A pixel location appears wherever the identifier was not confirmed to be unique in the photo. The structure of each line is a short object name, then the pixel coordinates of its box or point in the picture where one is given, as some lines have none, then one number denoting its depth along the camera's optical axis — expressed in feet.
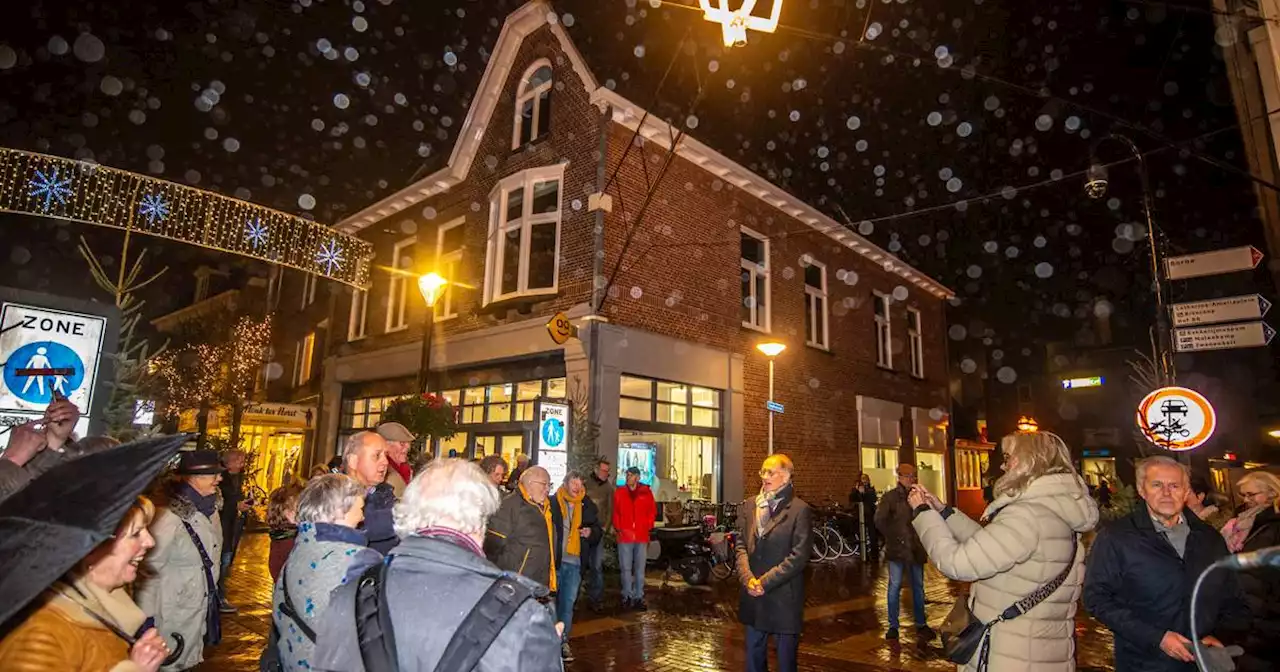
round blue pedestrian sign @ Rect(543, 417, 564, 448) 37.11
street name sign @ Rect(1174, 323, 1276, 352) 24.68
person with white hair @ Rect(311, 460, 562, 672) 5.95
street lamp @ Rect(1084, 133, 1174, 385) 28.30
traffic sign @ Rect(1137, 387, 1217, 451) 24.75
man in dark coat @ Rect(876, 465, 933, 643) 25.45
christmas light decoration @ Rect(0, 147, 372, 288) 23.91
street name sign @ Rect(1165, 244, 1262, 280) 24.94
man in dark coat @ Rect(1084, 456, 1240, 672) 11.02
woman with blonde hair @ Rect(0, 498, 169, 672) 5.68
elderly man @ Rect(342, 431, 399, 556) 12.71
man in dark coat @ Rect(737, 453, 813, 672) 15.51
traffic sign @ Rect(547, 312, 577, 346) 41.03
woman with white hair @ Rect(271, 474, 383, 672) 9.44
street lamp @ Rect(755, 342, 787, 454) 43.60
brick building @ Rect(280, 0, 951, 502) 43.57
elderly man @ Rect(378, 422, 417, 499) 16.57
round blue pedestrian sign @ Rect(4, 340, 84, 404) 14.29
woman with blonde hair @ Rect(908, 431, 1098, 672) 10.44
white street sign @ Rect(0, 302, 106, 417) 14.15
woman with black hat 11.93
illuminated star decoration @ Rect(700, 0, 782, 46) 19.51
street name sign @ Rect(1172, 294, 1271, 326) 25.01
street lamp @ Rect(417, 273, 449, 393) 34.22
